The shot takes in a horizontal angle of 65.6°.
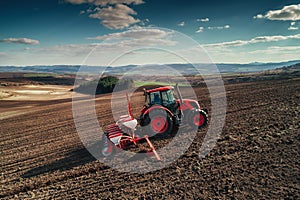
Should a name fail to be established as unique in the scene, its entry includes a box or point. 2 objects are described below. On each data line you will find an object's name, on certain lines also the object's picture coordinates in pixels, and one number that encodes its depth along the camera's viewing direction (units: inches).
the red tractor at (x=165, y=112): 347.6
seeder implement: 312.6
